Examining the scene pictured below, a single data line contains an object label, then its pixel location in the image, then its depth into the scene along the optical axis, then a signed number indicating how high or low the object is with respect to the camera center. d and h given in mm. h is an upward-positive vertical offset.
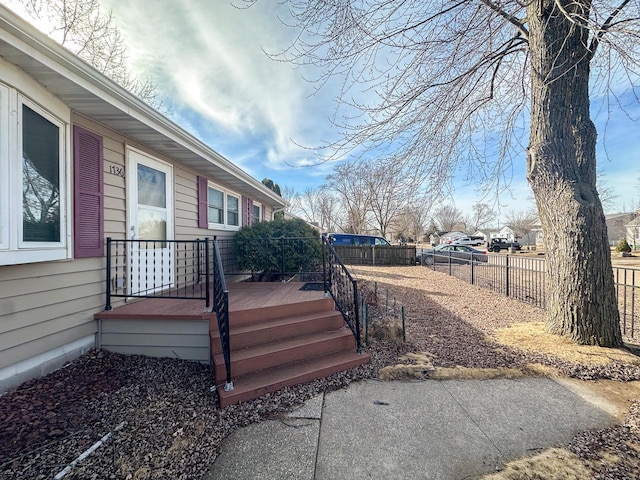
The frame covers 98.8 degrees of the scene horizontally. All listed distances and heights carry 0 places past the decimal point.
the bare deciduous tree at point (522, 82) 3680 +2387
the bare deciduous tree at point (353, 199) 25875 +4323
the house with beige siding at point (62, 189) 2318 +640
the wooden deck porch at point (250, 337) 2859 -1130
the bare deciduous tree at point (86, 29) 5961 +5387
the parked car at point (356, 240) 16484 +116
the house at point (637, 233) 28594 +534
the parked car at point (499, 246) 30178 -674
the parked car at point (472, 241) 40150 -113
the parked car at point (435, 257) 11641 -777
